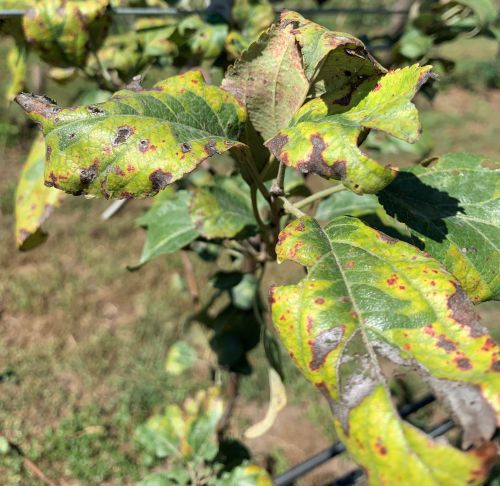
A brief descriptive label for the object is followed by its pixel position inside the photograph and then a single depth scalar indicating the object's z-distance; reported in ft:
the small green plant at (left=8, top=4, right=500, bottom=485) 0.52
